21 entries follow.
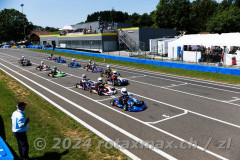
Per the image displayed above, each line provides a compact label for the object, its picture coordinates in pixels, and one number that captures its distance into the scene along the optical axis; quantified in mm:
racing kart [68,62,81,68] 27625
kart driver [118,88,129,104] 11070
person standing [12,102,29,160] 5926
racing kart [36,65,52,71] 25031
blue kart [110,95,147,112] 10891
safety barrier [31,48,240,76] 20672
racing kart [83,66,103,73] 23359
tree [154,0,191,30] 54531
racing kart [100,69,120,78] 20106
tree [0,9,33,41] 86250
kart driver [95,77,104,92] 13969
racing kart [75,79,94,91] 15168
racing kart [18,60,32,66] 29484
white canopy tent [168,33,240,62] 25297
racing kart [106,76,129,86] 16672
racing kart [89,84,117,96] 13951
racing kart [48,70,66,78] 20753
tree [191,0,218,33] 69938
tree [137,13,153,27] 95238
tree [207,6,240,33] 44156
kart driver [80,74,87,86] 15365
